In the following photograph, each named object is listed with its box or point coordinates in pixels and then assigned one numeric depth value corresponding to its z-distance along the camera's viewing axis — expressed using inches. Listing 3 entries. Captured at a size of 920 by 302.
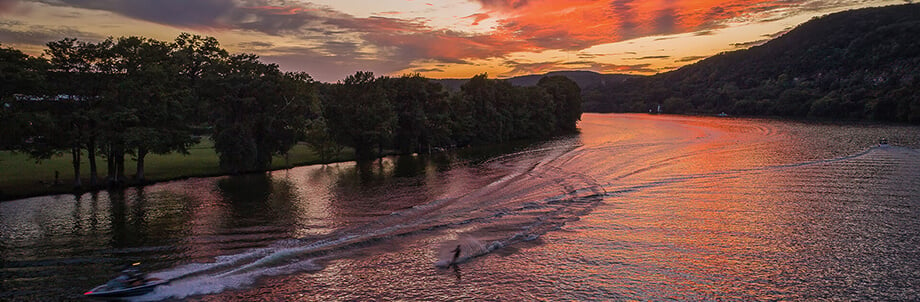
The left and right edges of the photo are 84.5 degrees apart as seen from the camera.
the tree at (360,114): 2896.2
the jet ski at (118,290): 780.0
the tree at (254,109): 2212.1
